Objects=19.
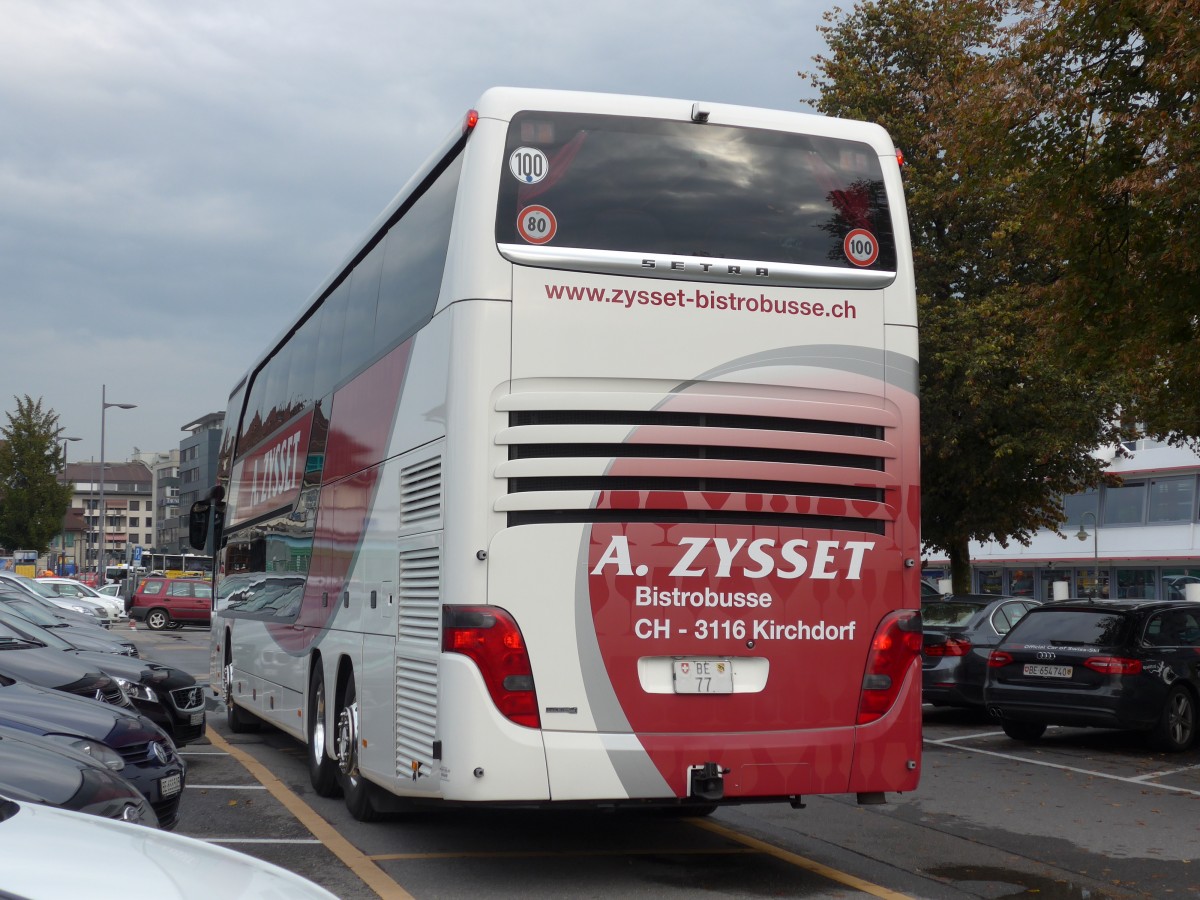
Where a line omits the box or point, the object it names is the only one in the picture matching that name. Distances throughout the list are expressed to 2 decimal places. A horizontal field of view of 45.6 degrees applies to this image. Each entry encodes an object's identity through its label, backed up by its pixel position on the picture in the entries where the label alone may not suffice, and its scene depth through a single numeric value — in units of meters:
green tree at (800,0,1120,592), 25.25
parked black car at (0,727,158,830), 5.95
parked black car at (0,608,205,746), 11.71
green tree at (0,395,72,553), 72.94
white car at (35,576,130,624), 43.62
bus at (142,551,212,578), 84.25
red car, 48.50
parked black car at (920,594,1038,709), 16.72
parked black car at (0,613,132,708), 10.64
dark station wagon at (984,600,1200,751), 14.07
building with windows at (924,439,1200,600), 57.00
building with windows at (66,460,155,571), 156.07
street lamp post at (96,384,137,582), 60.56
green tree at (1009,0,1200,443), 13.04
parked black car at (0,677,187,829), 7.70
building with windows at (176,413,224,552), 161.62
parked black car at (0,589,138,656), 14.77
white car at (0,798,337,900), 3.26
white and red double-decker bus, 7.21
